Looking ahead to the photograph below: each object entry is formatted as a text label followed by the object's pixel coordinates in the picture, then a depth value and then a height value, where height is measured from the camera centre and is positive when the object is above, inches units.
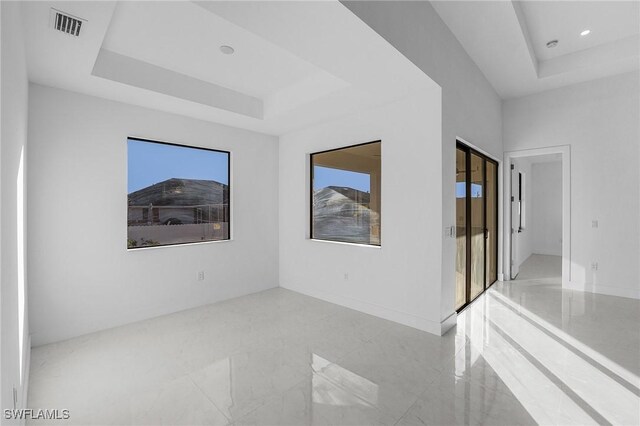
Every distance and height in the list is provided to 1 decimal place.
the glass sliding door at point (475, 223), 150.4 -8.2
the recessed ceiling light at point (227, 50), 115.2 +63.0
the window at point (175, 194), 145.9 +8.7
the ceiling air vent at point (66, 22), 79.7 +52.3
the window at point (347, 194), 155.7 +9.0
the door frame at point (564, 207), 189.2 +1.6
